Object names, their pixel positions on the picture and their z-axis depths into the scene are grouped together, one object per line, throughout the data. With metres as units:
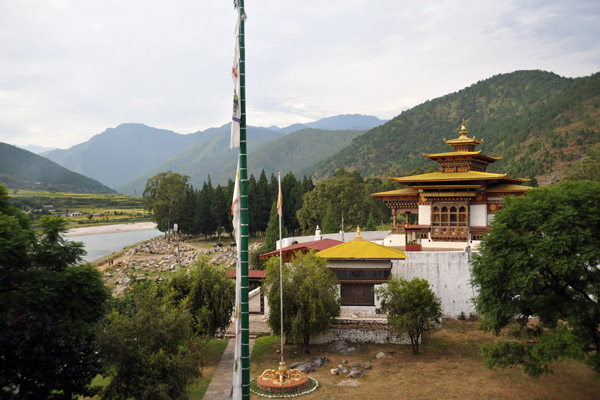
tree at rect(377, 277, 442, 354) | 18.25
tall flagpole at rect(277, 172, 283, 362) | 16.67
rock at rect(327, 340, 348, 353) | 19.30
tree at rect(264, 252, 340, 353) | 18.88
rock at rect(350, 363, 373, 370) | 17.09
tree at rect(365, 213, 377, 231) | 46.97
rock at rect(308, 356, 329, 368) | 17.59
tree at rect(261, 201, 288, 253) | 39.58
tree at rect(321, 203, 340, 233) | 41.97
